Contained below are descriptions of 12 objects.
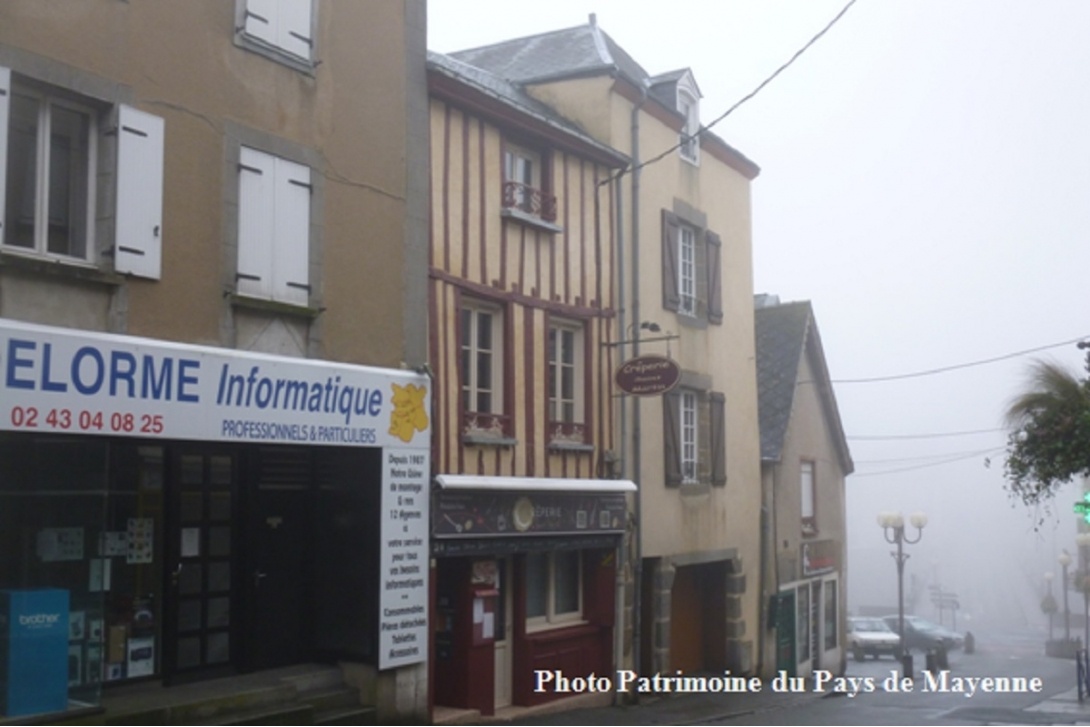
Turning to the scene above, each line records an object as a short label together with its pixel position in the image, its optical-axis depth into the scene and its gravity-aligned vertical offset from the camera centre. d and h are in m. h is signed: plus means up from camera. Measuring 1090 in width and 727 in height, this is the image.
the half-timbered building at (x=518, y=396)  13.28 +1.20
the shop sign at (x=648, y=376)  14.95 +1.50
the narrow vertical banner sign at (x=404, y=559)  11.81 -0.58
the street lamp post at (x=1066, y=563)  42.25 -2.17
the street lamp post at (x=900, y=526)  30.58 -0.68
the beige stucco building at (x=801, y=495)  22.16 +0.08
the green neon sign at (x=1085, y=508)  13.04 -0.10
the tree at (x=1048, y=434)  12.62 +0.66
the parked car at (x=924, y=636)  42.20 -4.68
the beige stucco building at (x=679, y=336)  17.03 +2.43
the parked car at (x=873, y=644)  40.38 -4.67
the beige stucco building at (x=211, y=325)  9.20 +1.44
